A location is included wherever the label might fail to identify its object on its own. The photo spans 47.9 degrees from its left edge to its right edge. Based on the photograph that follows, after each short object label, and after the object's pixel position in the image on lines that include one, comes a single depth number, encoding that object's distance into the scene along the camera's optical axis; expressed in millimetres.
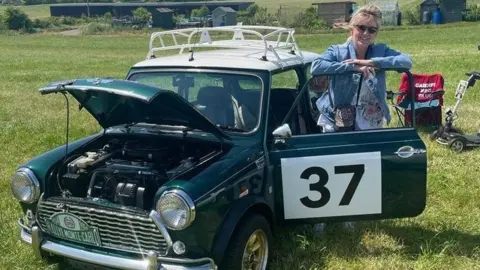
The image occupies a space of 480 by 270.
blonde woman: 4246
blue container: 56406
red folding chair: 8680
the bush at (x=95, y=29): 54625
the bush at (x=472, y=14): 57156
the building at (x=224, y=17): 58159
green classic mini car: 3504
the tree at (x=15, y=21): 64562
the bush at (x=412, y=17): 55922
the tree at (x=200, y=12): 76562
